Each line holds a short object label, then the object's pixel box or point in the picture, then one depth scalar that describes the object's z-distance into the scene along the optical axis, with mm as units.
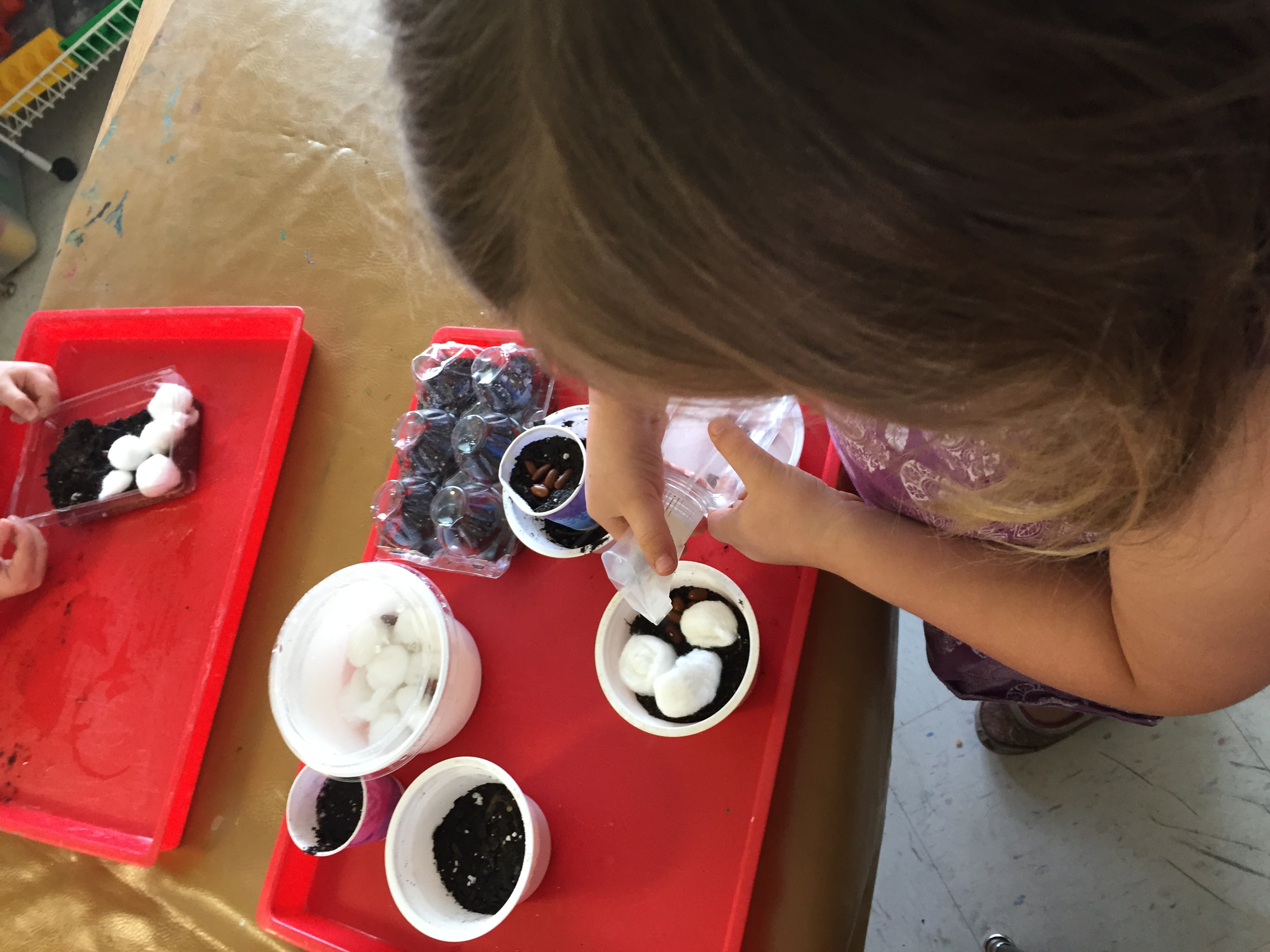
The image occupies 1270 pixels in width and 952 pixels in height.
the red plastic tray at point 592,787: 574
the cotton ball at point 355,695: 648
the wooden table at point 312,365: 586
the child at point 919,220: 207
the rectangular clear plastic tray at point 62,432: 831
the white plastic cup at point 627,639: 580
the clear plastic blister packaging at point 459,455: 693
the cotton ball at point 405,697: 619
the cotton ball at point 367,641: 652
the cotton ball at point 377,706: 639
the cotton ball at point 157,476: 800
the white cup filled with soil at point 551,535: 668
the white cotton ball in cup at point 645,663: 610
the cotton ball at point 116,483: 819
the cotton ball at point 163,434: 819
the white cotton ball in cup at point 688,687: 590
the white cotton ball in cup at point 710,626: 611
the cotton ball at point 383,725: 626
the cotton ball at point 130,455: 824
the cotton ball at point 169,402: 831
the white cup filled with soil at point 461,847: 587
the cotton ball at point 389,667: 642
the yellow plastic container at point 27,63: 1438
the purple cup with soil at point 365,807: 618
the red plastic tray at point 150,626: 733
